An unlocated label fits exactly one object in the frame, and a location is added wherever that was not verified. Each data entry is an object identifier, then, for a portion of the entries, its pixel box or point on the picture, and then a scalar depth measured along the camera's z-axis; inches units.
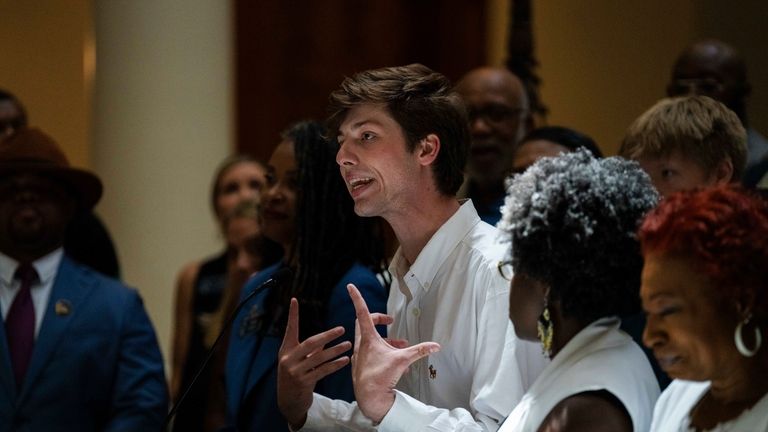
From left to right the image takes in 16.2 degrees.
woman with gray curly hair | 185.0
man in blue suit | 294.3
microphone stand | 230.5
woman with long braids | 254.8
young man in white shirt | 223.2
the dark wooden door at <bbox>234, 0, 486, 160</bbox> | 506.4
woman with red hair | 169.4
